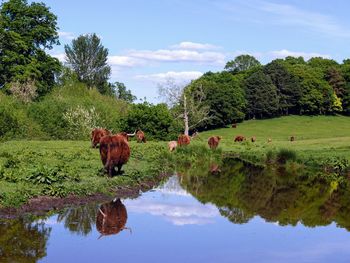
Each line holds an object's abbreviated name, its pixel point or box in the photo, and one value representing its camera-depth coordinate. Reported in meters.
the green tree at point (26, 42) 57.06
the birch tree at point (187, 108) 72.39
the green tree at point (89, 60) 90.61
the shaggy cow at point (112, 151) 20.11
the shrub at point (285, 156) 34.86
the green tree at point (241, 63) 119.62
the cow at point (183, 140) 40.27
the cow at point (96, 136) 33.67
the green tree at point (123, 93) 117.56
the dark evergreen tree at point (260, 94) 87.75
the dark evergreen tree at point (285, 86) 90.19
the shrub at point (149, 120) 48.81
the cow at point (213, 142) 39.93
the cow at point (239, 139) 51.19
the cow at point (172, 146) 37.41
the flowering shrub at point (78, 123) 48.50
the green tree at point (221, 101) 82.69
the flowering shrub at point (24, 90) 53.84
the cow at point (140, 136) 43.11
